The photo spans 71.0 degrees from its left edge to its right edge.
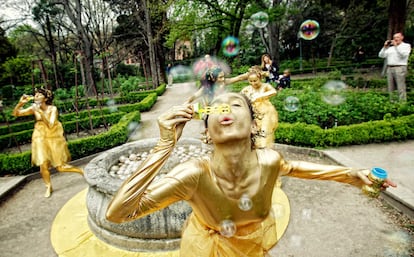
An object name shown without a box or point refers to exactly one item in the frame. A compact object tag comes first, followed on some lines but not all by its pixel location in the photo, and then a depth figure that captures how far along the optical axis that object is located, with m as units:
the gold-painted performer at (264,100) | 5.60
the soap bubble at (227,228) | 1.83
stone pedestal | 4.10
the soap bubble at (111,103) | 17.32
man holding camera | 9.20
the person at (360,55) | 25.30
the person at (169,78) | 28.11
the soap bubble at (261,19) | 12.26
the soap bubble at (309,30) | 10.91
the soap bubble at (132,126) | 11.07
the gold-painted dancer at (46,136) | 6.06
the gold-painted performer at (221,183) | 1.55
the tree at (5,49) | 26.08
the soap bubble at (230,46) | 12.46
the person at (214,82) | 4.89
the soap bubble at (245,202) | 1.78
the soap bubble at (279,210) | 4.77
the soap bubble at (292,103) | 9.20
